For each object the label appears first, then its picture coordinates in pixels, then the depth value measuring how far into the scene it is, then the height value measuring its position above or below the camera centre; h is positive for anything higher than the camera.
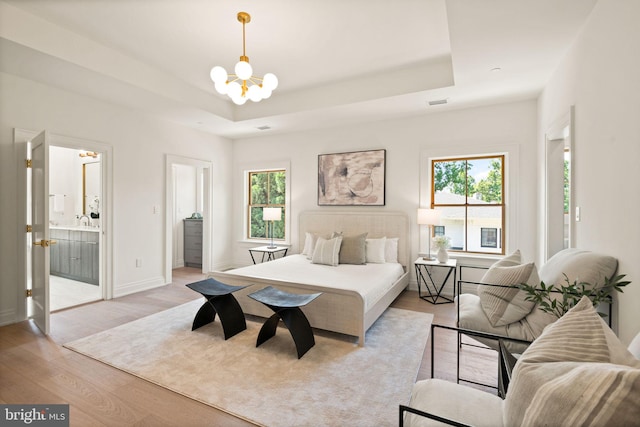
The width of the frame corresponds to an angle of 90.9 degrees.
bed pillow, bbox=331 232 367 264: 4.32 -0.54
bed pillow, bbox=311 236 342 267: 4.27 -0.56
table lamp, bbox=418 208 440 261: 4.28 -0.08
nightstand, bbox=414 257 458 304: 4.12 -0.99
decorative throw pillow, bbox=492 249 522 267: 2.53 -0.41
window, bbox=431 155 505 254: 4.38 +0.16
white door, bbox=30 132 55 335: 3.06 -0.20
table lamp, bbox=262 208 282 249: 5.55 -0.05
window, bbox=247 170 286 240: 6.06 +0.24
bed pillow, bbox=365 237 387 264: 4.46 -0.56
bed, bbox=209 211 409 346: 2.92 -0.74
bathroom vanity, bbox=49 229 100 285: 4.86 -0.72
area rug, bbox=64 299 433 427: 1.93 -1.20
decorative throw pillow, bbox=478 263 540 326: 2.08 -0.59
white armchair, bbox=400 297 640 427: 0.69 -0.44
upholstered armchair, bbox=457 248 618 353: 1.94 -0.58
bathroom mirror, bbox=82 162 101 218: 6.11 +0.46
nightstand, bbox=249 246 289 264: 5.36 -0.69
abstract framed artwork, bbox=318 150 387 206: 4.96 +0.54
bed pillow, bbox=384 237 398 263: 4.61 -0.57
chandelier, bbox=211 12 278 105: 2.71 +1.19
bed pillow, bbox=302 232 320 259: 4.99 -0.53
